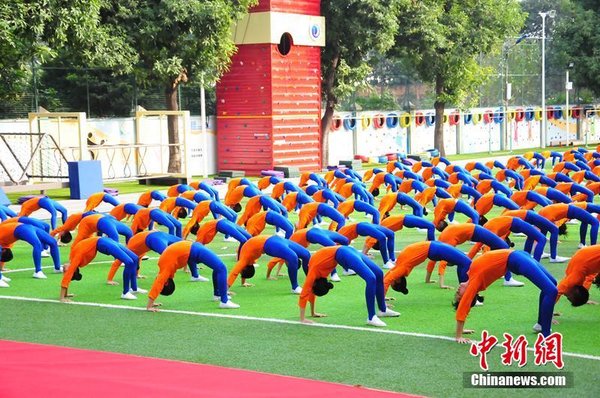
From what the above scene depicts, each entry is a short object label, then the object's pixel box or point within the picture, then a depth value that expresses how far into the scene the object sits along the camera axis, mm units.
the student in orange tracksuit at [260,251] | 14086
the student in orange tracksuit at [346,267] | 12711
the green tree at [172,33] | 30797
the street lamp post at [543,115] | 50619
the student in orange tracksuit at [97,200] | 20750
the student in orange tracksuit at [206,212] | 18875
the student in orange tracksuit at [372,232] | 16031
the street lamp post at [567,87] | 51175
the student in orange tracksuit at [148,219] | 17828
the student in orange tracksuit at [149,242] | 14859
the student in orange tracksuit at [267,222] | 17109
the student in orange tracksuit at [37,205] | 19562
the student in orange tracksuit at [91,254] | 14703
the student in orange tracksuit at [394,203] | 20688
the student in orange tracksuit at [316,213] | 18297
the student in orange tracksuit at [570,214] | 17344
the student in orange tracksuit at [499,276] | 11672
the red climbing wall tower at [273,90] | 36500
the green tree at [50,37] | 25391
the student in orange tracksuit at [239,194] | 21953
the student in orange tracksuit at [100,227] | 16359
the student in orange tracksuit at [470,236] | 14430
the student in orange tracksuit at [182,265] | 13641
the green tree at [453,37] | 40625
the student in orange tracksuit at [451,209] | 18344
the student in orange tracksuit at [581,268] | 12016
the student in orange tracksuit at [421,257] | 12883
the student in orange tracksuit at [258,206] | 19703
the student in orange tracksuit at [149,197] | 21562
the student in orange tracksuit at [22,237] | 16188
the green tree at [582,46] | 54406
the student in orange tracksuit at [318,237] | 15005
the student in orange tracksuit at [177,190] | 22516
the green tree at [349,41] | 37500
